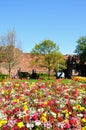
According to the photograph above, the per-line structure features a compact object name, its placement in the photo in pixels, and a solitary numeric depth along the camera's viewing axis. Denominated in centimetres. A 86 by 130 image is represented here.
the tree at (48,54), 2160
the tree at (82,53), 2464
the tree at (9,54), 2032
